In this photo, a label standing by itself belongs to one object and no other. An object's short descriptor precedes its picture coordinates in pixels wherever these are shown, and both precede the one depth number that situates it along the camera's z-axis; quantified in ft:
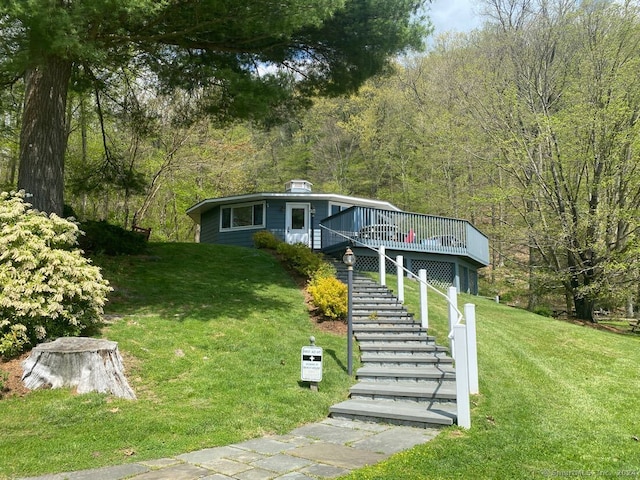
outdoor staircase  18.17
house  48.03
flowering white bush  19.21
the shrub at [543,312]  54.95
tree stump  17.76
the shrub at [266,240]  54.44
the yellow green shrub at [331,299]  30.27
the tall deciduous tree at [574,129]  47.57
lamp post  22.69
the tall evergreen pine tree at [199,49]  20.65
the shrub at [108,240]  39.05
